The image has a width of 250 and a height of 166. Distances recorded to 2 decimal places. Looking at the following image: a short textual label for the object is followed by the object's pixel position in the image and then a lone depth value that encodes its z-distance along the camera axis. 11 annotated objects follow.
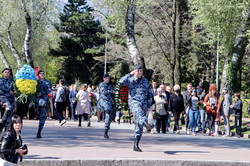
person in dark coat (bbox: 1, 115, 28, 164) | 7.09
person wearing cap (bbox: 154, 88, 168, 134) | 18.84
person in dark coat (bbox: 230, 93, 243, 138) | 19.78
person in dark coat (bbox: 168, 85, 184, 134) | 18.98
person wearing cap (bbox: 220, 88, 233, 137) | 19.69
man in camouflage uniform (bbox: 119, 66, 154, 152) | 11.33
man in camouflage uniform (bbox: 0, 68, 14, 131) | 12.26
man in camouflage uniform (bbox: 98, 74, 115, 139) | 14.52
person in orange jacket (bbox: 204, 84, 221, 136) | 19.58
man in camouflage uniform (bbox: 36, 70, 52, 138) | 13.47
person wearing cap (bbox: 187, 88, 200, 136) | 19.33
